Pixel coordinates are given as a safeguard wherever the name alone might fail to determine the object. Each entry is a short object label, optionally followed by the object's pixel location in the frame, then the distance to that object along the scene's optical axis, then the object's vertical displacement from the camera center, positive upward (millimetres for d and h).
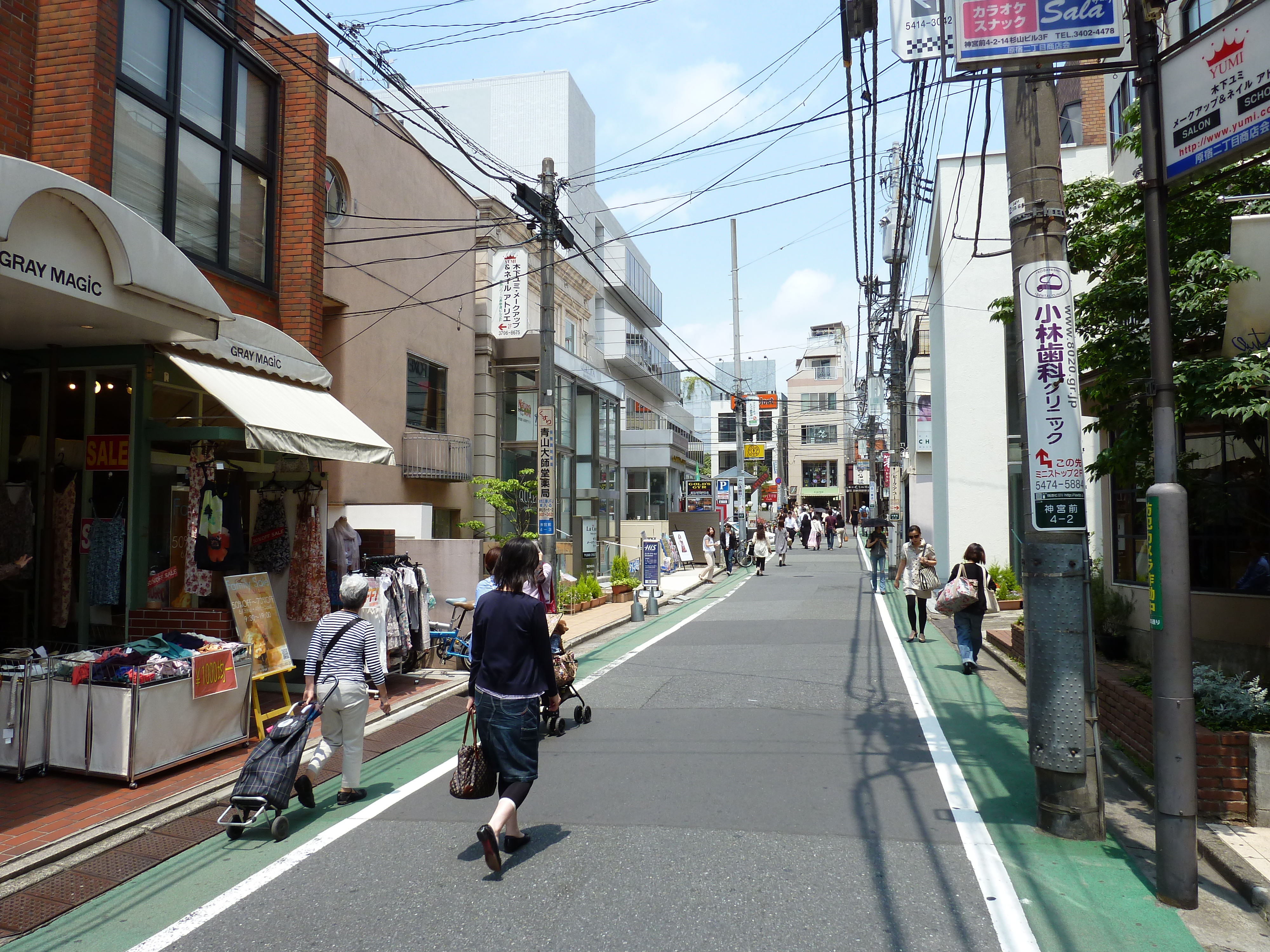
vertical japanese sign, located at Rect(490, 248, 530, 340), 21641 +5607
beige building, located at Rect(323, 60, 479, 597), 17094 +4392
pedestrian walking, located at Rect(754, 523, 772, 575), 28803 -767
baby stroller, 8281 -1636
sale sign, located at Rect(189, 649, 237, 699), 7152 -1227
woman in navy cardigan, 5191 -966
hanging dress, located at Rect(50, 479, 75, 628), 8391 -315
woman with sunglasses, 13852 -893
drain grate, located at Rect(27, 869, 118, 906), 4898 -2043
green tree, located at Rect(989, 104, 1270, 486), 6473 +1781
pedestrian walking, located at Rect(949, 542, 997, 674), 11328 -1264
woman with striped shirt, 6137 -1078
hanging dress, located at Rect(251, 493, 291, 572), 9812 -169
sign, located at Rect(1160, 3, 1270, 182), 5035 +2468
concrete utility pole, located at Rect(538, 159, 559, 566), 15164 +3750
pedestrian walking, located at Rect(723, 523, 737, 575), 32281 -871
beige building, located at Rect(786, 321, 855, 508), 79125 +8443
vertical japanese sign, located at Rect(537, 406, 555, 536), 15117 +991
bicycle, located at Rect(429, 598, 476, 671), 11508 -1583
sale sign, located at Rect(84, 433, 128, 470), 8336 +662
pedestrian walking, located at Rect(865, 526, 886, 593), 20844 -768
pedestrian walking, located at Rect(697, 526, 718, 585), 28297 -1027
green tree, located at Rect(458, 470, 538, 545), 19062 +459
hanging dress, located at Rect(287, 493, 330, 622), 10094 -478
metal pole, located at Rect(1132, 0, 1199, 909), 4648 -471
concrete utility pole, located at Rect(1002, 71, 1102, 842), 5566 -595
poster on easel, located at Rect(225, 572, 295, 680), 8273 -941
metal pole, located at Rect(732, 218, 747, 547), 35625 +4639
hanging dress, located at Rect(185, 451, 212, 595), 8414 -23
